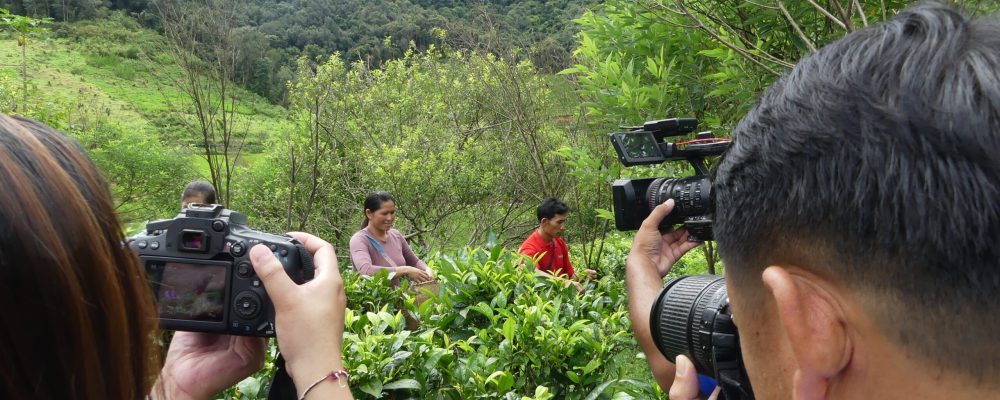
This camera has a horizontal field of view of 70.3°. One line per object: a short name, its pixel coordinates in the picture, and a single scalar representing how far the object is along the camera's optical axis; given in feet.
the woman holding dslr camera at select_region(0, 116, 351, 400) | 2.58
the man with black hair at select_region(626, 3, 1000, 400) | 2.13
